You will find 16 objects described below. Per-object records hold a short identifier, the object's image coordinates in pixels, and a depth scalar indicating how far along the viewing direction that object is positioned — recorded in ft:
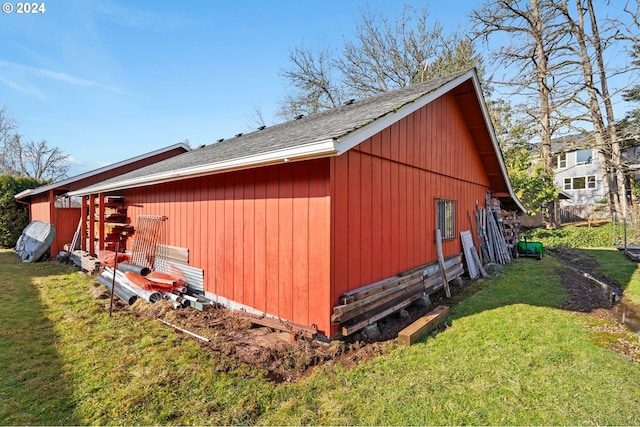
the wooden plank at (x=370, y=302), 12.64
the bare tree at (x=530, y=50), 56.39
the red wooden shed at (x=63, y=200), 37.63
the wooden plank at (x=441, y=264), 21.86
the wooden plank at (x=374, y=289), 13.25
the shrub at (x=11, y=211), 45.60
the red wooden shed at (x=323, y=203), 12.92
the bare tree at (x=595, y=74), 55.01
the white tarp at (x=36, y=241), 35.53
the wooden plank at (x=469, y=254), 26.73
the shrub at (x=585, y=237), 49.01
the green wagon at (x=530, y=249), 38.03
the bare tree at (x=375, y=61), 58.49
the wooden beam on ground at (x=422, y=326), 13.50
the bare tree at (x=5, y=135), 91.15
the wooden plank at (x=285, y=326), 12.91
